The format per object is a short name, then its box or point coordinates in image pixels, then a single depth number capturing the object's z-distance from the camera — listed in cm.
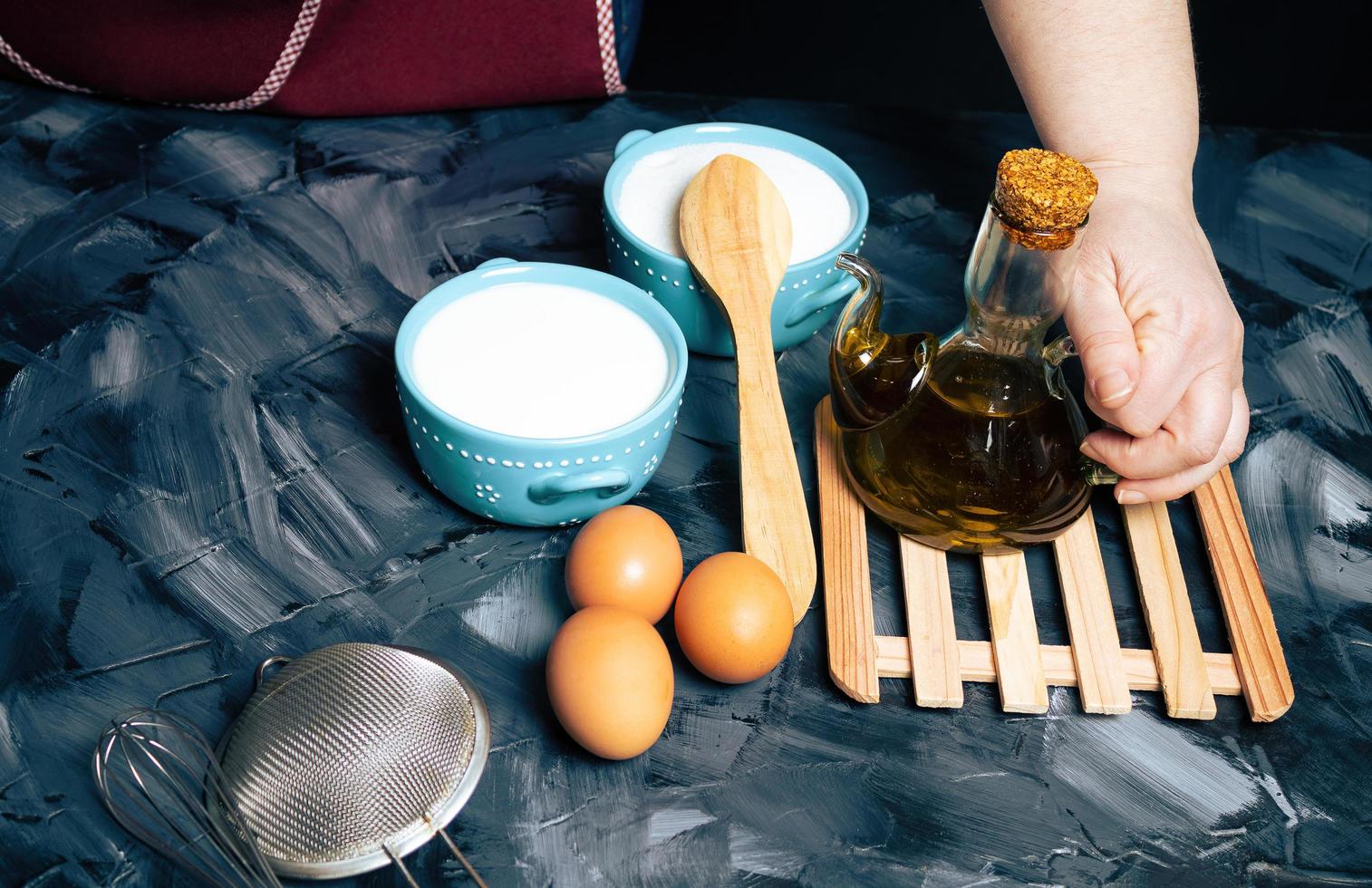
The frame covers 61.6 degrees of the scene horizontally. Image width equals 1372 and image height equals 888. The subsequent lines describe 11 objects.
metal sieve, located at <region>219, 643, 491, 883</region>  52
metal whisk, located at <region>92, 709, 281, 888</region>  52
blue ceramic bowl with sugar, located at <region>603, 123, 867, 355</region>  77
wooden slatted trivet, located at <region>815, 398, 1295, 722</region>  63
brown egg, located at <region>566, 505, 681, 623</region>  61
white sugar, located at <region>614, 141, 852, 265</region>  80
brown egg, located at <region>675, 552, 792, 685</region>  60
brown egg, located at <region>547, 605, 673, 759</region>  56
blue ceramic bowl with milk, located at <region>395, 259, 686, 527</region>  63
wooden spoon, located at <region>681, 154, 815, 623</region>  66
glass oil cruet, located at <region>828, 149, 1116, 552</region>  66
